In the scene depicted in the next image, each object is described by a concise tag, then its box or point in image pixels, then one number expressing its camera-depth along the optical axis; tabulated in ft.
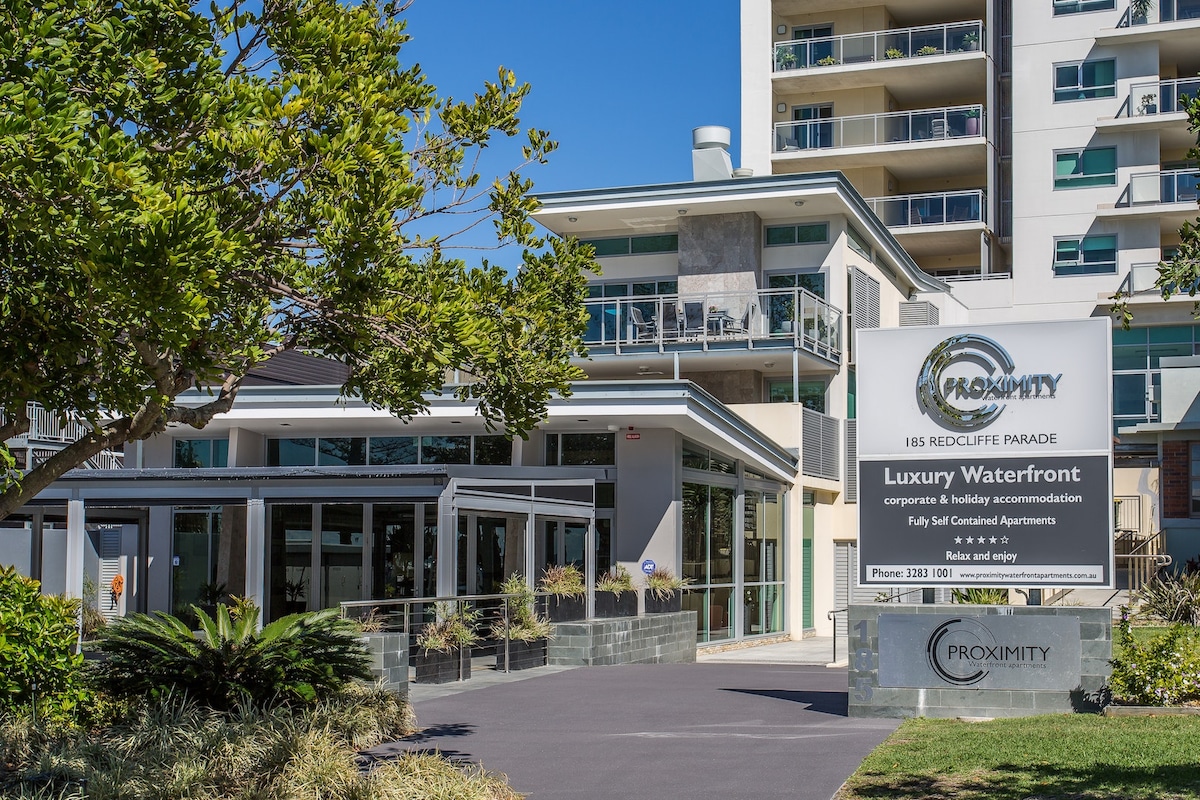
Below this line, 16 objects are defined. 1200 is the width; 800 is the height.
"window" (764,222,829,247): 107.04
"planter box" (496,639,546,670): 61.87
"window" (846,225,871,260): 109.50
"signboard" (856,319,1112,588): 46.21
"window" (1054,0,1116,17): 153.58
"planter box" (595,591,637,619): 72.43
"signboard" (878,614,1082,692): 45.50
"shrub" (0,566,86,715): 36.52
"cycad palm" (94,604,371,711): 39.96
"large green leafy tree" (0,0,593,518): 23.15
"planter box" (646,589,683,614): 77.00
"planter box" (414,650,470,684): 55.57
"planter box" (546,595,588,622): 68.23
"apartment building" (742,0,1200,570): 150.10
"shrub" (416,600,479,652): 56.08
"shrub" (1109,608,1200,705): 42.19
